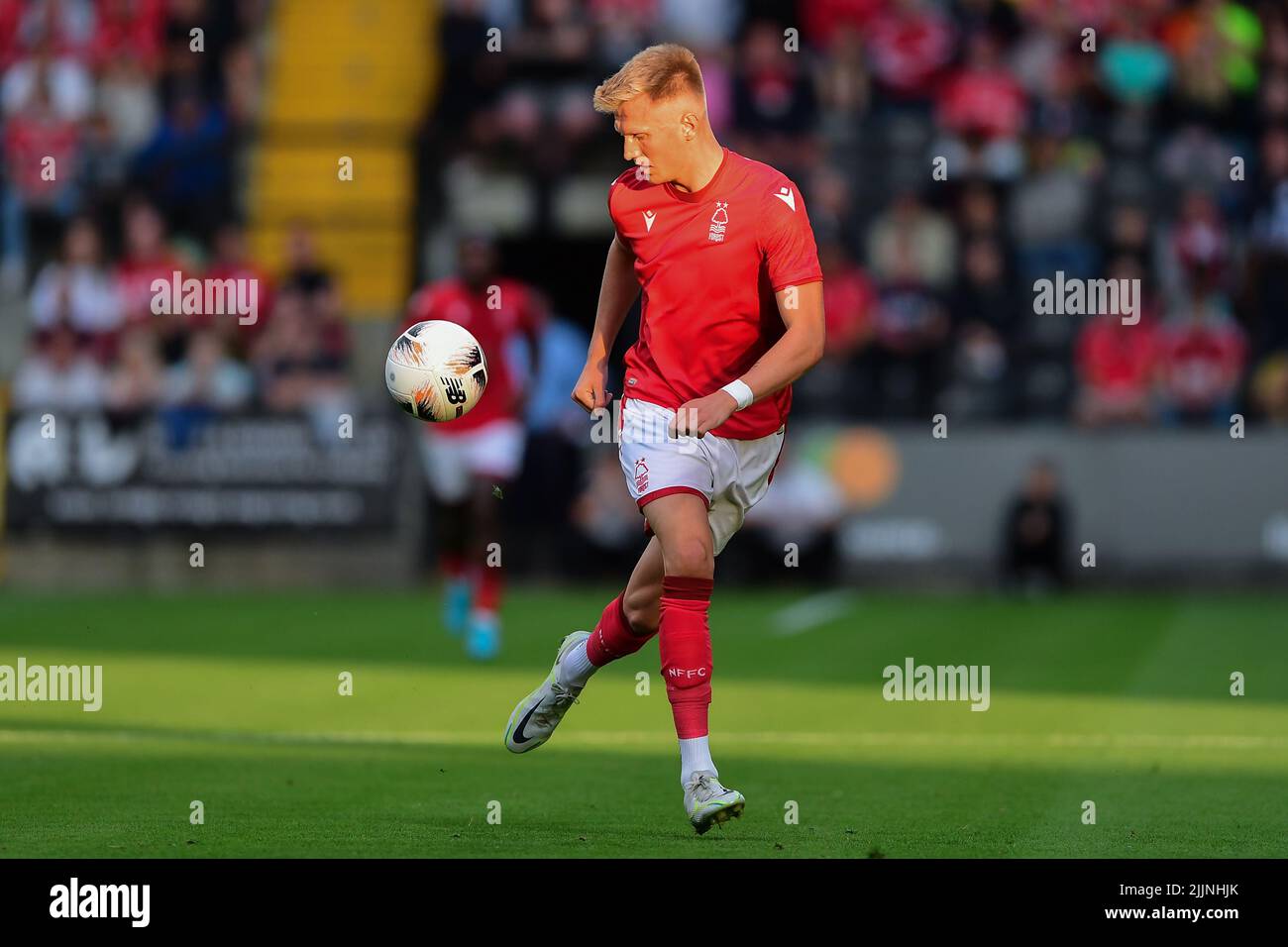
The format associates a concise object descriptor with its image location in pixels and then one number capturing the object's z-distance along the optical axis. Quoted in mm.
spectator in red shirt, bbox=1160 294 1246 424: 21562
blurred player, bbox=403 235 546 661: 15578
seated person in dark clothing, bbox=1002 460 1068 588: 20750
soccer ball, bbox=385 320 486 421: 8641
